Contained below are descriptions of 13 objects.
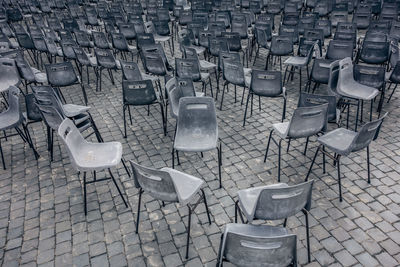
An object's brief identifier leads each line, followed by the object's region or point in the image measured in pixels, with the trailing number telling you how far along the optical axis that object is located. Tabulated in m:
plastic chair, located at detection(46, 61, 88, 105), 6.28
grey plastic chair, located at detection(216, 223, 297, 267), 2.31
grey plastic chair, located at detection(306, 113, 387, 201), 3.68
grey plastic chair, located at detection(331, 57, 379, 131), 5.43
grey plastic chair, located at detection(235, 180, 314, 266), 2.78
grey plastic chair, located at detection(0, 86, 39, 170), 5.07
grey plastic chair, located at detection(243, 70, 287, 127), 5.27
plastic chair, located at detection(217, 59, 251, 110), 5.77
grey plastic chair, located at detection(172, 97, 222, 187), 4.46
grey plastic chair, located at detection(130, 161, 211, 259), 3.04
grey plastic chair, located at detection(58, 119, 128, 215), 3.72
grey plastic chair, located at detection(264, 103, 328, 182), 4.02
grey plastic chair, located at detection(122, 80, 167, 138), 5.17
